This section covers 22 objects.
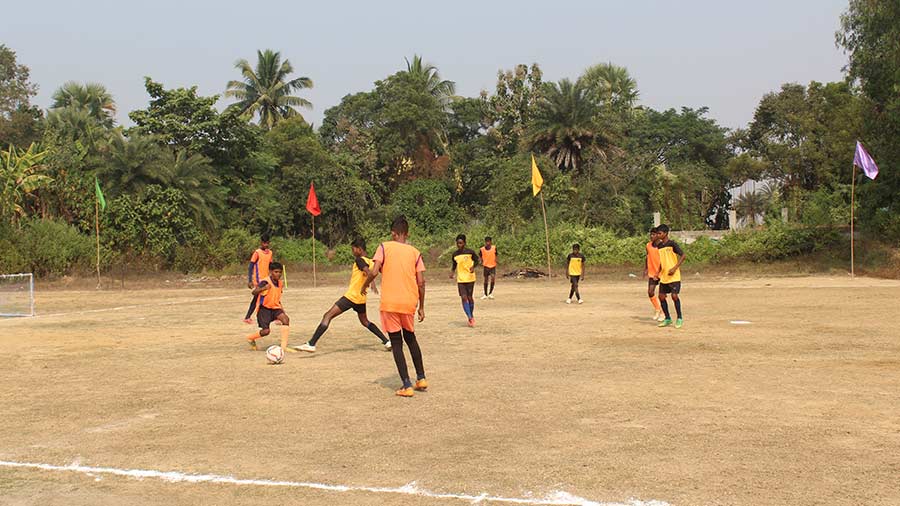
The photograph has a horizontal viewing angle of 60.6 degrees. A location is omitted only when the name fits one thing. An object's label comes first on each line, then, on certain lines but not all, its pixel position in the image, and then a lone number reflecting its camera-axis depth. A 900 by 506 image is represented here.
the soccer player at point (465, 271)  16.42
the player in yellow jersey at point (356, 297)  12.08
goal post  24.23
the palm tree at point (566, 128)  52.25
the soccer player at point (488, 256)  22.59
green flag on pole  36.74
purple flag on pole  29.73
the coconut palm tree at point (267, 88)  62.72
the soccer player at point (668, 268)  14.90
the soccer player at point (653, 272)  16.20
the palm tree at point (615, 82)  67.19
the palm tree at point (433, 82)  60.84
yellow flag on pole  31.96
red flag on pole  36.91
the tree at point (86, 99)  61.97
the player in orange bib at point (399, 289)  8.66
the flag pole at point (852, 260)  31.36
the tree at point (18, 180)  40.28
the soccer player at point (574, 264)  21.11
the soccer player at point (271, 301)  12.34
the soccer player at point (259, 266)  13.70
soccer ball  11.24
